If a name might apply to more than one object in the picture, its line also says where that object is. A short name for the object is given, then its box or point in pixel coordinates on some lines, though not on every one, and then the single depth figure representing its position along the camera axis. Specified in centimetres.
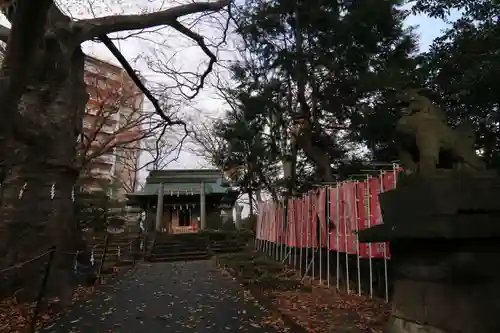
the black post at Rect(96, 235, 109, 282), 1152
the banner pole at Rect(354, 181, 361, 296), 812
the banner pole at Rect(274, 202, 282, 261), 1536
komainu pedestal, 287
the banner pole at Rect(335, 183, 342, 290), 910
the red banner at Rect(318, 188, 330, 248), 1007
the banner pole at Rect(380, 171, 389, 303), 719
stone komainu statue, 325
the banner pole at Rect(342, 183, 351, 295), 868
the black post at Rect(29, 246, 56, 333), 556
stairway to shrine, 2220
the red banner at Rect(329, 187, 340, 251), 920
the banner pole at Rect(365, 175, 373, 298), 770
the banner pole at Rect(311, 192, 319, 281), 1087
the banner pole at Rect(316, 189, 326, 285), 1023
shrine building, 2867
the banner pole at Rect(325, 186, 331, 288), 974
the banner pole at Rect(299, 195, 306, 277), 1198
